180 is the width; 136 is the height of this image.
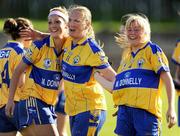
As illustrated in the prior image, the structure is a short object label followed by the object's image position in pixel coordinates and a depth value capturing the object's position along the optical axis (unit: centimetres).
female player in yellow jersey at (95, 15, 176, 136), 1491
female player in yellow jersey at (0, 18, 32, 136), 1744
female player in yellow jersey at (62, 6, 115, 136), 1565
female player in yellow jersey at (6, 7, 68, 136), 1652
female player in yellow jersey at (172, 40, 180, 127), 1806
